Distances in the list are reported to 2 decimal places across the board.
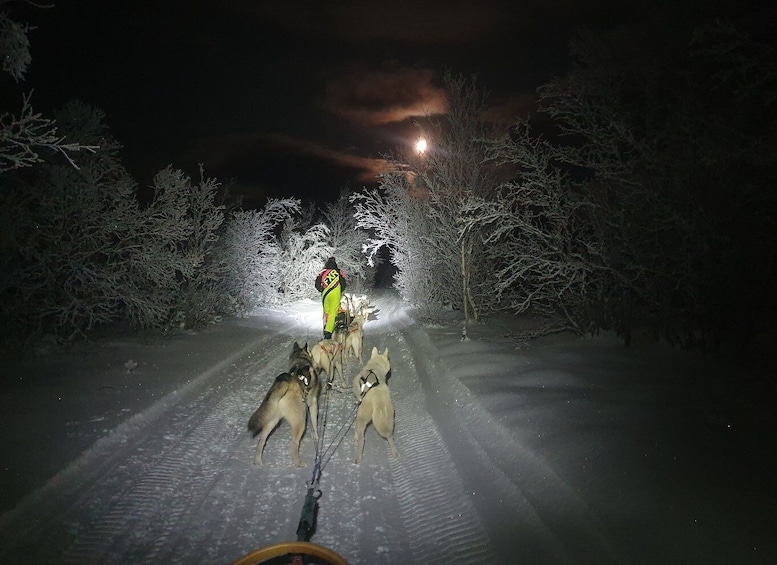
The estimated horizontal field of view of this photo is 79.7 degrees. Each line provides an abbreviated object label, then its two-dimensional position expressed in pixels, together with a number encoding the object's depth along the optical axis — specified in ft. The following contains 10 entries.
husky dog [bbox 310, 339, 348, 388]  26.32
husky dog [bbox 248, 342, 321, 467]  16.80
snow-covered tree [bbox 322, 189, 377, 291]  92.05
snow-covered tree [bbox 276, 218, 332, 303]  77.61
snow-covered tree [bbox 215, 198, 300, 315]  58.59
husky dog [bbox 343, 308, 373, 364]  32.30
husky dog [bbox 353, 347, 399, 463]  17.92
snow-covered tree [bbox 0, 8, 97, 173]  16.43
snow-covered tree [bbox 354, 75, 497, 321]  43.04
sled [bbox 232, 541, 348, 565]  7.78
